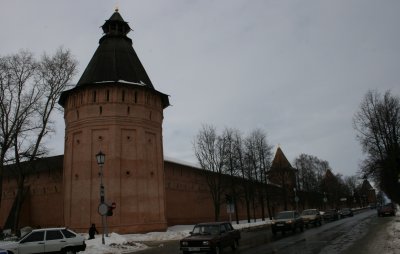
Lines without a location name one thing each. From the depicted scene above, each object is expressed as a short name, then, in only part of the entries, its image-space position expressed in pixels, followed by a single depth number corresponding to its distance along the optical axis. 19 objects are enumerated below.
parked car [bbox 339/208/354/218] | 56.81
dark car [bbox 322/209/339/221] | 47.22
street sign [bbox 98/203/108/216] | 20.76
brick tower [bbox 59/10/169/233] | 32.66
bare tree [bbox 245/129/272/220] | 49.31
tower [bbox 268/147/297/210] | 57.67
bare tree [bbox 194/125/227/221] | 42.94
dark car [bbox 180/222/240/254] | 15.51
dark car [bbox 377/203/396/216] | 47.59
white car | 15.91
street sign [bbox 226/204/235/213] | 34.38
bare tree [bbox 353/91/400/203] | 37.50
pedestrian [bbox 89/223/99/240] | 25.72
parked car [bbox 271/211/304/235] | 27.14
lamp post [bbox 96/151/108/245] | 20.82
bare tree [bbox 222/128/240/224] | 43.81
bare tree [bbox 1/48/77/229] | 29.77
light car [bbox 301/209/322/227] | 35.03
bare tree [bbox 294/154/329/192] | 76.69
